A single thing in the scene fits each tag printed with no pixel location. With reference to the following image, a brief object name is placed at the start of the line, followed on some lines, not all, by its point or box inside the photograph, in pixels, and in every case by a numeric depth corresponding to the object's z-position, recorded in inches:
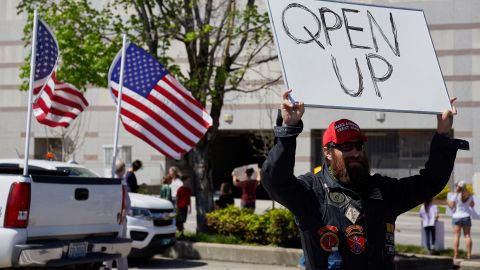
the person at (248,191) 775.7
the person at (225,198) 718.5
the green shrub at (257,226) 551.2
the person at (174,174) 770.8
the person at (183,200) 692.7
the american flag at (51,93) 420.2
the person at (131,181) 613.0
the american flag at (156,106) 456.8
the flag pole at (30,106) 343.8
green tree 606.9
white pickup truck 326.3
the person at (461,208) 597.6
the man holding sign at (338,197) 151.0
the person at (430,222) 613.6
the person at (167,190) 733.9
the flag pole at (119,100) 397.5
